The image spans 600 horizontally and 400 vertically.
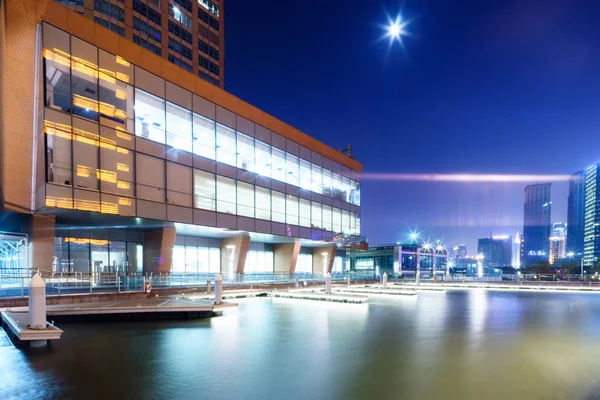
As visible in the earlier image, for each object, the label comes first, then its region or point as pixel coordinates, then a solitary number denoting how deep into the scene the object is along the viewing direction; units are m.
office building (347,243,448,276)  82.06
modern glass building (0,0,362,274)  20.80
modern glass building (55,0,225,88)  49.03
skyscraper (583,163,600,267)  193.02
